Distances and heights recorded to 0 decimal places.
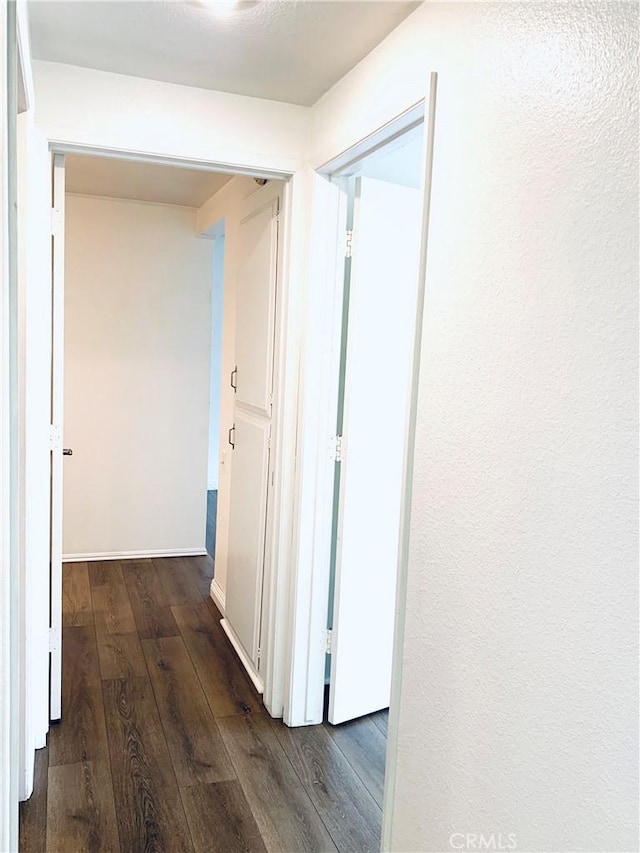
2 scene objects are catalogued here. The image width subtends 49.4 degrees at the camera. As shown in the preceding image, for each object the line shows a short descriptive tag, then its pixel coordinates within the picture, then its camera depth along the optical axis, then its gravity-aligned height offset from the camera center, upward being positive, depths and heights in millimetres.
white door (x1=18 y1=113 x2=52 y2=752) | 2252 -270
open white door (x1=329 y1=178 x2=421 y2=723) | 2604 -306
